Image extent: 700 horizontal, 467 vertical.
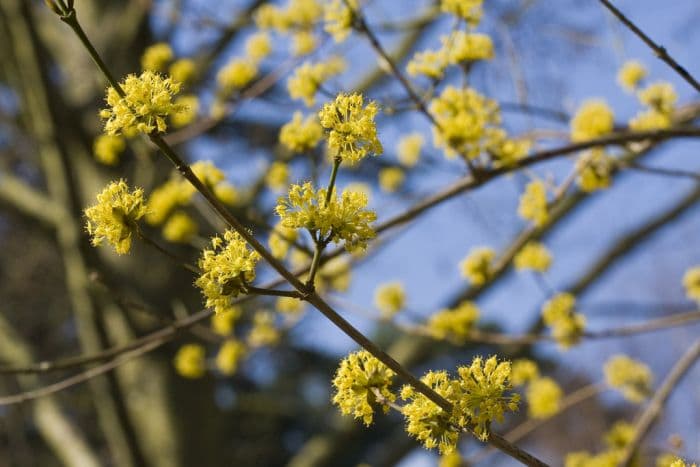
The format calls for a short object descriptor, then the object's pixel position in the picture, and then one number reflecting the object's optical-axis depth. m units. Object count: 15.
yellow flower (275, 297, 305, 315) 3.71
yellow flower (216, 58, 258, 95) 3.34
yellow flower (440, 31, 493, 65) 2.55
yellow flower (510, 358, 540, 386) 3.47
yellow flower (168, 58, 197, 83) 3.52
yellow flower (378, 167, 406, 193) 4.70
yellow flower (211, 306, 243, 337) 3.39
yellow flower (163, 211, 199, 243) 3.05
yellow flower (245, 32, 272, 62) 3.71
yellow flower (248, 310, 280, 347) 3.68
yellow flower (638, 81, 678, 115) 2.81
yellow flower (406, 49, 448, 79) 2.45
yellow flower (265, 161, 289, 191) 2.92
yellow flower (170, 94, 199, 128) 1.35
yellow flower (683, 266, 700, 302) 3.62
